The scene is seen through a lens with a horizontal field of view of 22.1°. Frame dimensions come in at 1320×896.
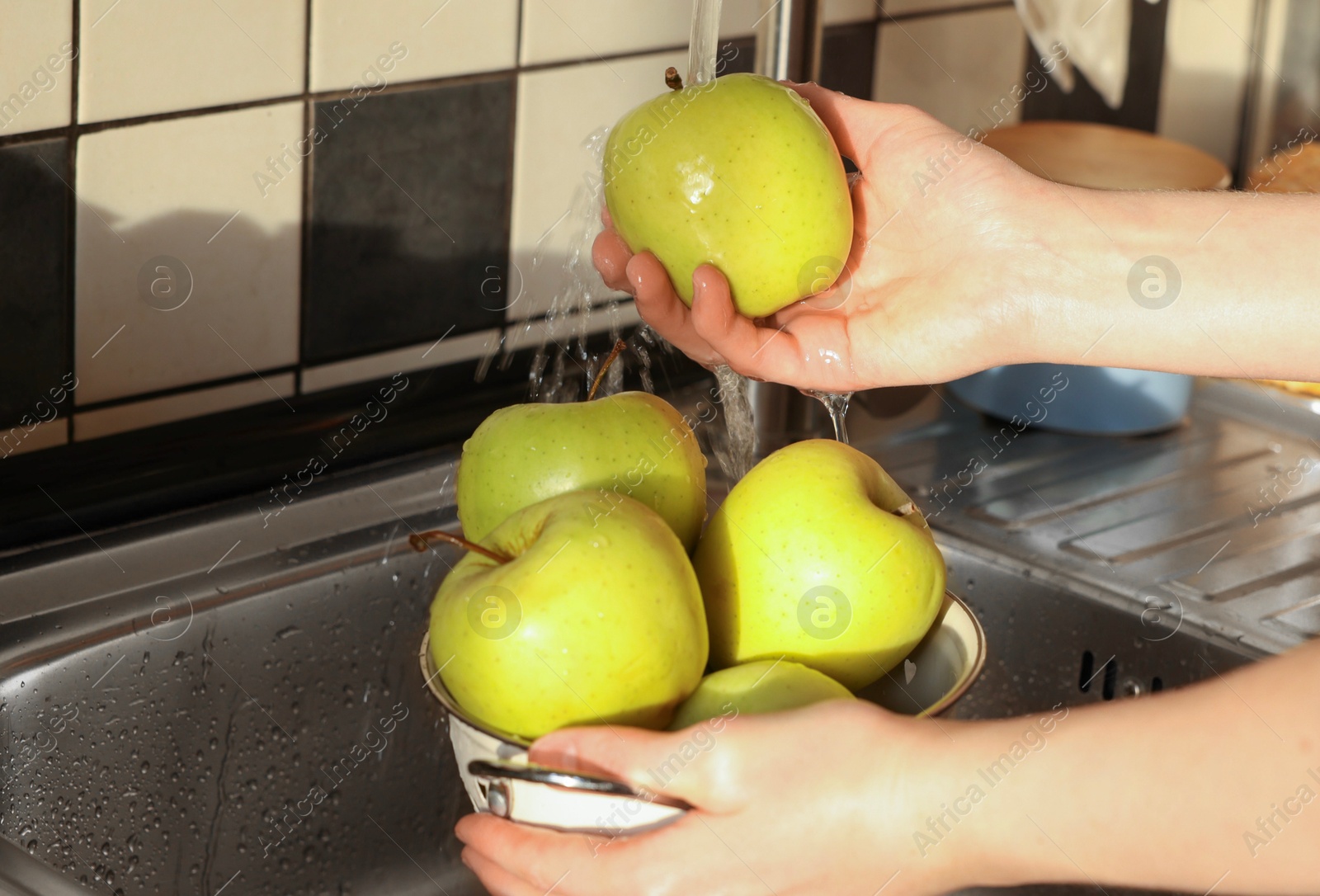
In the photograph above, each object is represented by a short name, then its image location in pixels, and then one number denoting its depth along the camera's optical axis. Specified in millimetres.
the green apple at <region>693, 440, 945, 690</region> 1034
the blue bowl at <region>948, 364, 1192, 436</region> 1368
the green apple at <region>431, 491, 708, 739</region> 987
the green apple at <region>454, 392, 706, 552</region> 1056
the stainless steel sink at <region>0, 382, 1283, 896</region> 1114
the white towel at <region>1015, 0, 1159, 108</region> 1353
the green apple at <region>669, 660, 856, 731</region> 1011
